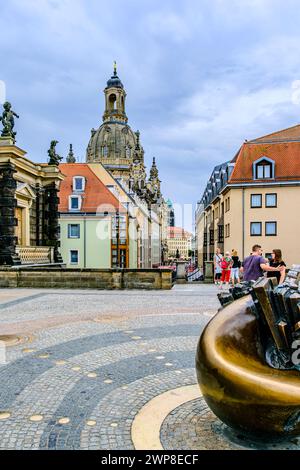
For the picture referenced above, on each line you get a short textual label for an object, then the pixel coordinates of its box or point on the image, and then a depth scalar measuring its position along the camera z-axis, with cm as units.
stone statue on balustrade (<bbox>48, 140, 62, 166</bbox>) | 2905
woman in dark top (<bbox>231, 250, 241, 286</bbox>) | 1717
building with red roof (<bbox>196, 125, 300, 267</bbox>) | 3316
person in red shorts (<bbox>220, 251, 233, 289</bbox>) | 1811
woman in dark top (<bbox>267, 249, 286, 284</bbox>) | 1037
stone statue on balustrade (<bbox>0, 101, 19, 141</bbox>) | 2242
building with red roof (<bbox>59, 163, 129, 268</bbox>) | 4122
